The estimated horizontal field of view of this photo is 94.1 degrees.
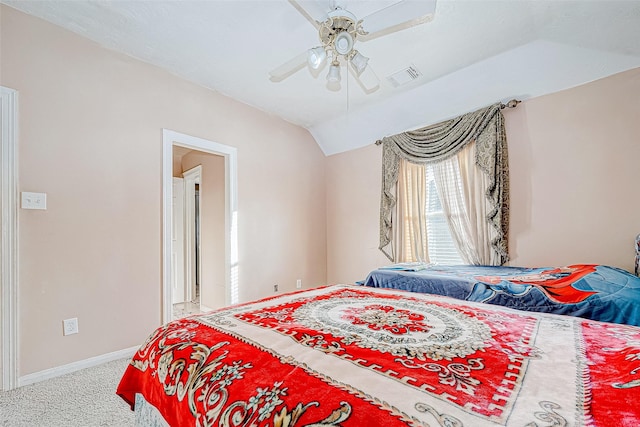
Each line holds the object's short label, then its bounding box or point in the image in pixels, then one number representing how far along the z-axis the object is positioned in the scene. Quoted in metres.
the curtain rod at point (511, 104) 2.93
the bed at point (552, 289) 1.60
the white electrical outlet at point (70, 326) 2.30
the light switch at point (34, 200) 2.16
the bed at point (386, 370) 0.62
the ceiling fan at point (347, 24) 1.72
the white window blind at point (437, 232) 3.42
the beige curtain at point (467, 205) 3.08
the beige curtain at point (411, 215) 3.63
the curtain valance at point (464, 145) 2.97
